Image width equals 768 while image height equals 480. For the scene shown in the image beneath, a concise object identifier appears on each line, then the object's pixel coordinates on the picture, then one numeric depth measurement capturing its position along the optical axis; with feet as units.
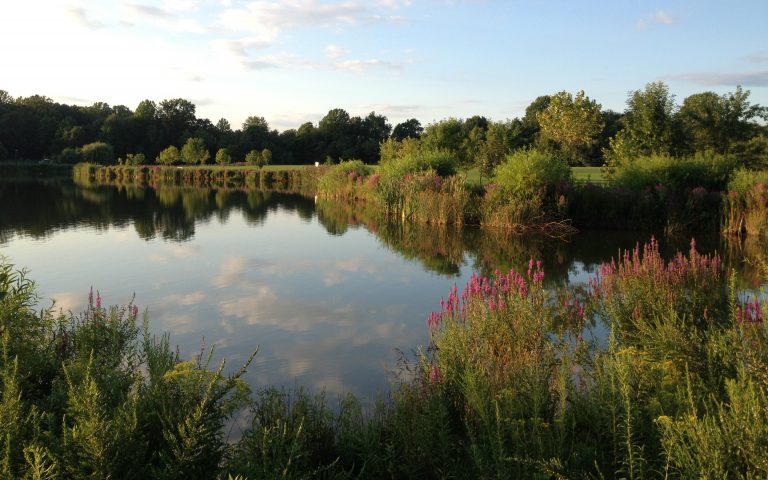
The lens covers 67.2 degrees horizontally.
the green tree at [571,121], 110.73
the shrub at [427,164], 95.71
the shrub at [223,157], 240.73
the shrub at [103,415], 10.68
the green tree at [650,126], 89.25
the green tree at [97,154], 254.47
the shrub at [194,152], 250.98
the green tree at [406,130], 312.71
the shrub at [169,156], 252.01
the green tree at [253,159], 238.89
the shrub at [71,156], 258.57
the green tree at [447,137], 133.28
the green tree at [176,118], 309.01
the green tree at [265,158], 239.71
